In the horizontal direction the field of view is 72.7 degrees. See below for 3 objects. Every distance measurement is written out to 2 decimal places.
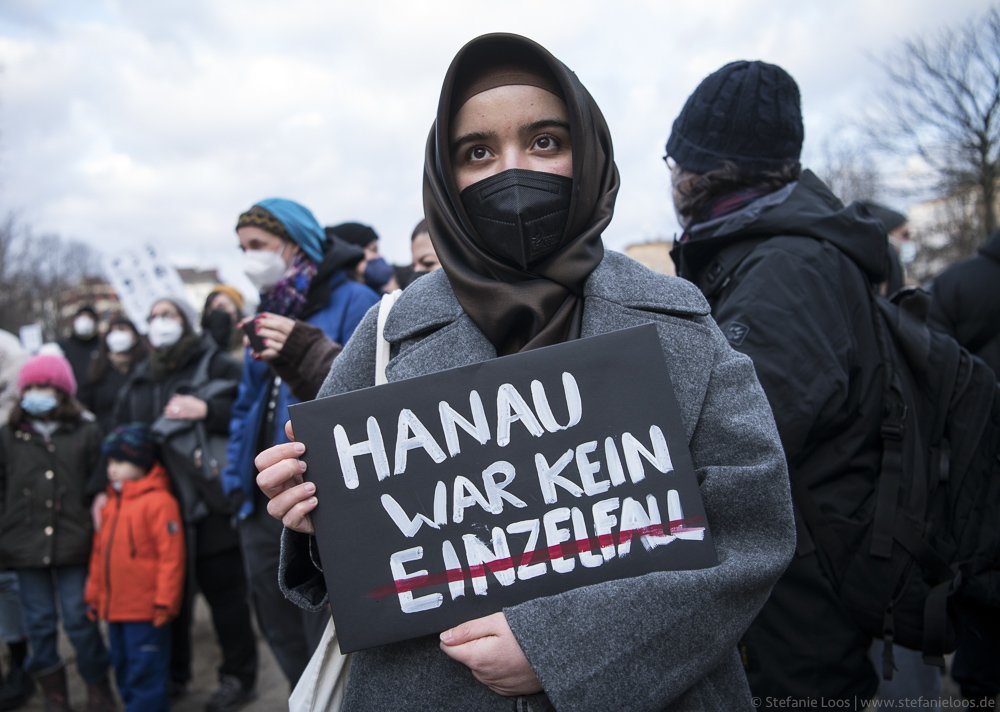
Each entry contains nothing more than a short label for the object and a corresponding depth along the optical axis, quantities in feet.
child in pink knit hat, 13.58
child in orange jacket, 12.43
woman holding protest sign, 4.03
